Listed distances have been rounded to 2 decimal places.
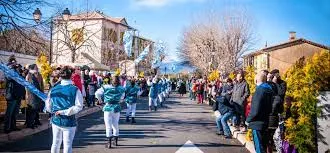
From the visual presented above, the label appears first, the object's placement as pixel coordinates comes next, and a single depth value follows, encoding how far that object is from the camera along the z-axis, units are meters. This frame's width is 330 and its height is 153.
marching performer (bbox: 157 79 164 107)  27.16
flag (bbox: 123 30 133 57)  33.81
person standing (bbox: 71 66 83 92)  16.89
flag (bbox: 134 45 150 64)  28.89
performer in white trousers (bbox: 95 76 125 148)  10.86
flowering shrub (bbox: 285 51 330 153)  7.69
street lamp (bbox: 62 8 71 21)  21.38
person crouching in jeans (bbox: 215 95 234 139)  13.20
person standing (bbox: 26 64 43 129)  13.00
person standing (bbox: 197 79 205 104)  32.25
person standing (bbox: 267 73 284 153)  8.59
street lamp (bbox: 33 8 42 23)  13.55
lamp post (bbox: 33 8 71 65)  13.57
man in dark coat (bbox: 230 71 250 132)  12.91
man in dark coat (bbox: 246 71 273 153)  8.19
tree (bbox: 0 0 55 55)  12.88
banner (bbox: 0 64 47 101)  8.96
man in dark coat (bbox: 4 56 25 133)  12.04
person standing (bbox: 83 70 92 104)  21.67
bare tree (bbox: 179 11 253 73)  48.16
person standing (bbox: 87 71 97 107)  22.14
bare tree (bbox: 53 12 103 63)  39.54
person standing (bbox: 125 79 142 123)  16.42
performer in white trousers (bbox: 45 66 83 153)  7.35
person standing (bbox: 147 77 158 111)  22.80
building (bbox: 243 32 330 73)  55.53
